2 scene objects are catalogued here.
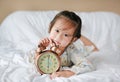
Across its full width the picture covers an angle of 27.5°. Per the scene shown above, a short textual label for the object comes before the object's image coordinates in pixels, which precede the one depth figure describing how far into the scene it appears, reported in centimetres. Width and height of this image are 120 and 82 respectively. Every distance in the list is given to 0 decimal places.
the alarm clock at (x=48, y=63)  132
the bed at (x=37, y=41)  130
